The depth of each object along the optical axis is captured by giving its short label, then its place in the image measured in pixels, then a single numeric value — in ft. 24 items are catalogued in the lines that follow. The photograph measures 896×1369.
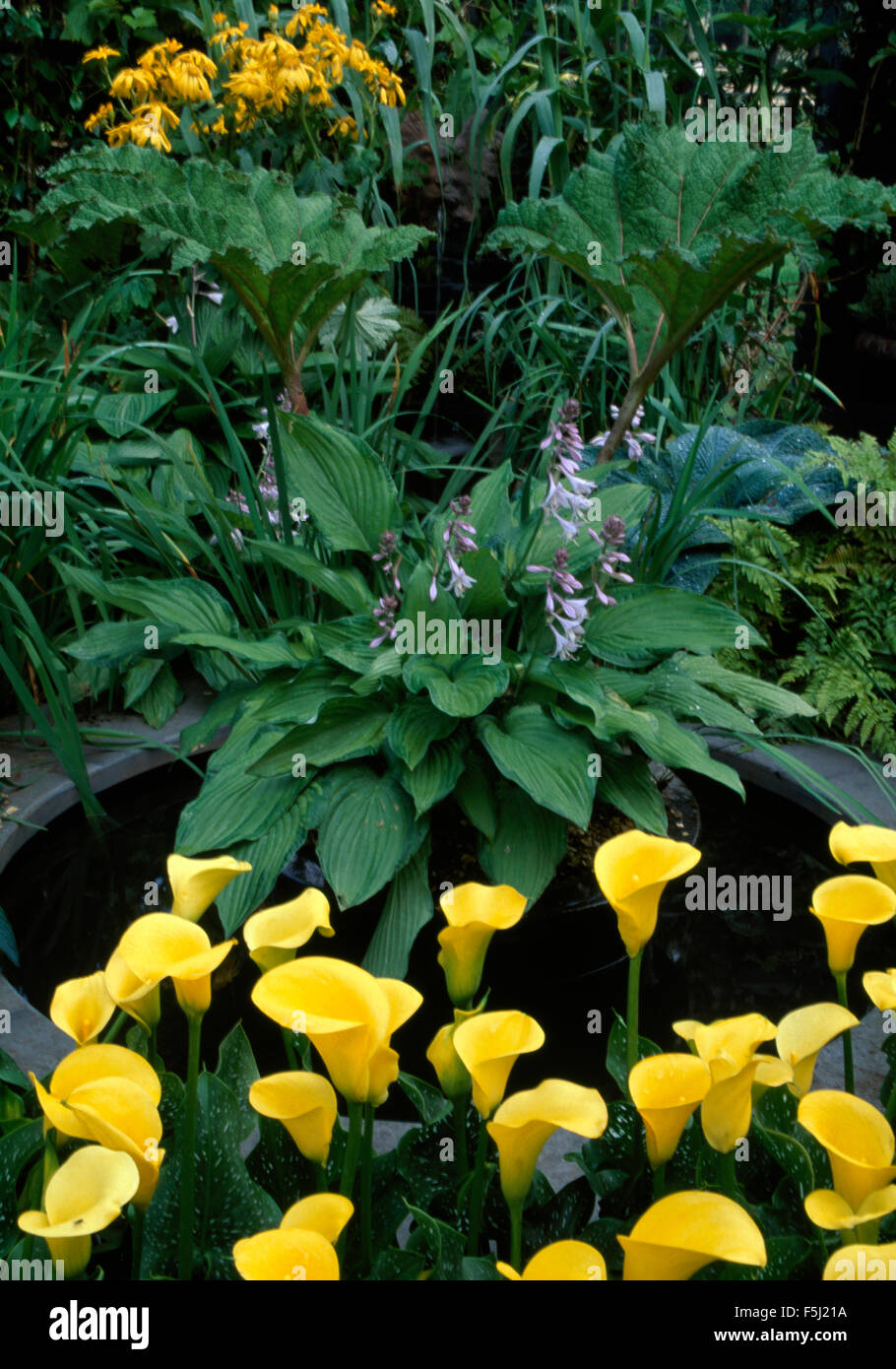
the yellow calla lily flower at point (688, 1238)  1.77
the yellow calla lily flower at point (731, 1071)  2.11
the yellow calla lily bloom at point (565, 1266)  1.86
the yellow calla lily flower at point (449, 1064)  2.44
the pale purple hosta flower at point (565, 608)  6.02
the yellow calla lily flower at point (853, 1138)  2.02
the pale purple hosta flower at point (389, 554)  6.26
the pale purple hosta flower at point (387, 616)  6.13
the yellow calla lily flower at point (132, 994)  2.27
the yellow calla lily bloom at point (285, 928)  2.35
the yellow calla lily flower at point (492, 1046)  2.09
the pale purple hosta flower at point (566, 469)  5.96
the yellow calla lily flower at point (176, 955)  2.13
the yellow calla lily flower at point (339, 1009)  2.00
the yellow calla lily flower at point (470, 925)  2.41
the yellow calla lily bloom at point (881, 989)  2.37
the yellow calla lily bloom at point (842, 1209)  1.98
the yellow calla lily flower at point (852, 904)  2.41
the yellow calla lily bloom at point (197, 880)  2.38
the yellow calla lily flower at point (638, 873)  2.39
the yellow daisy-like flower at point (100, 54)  12.49
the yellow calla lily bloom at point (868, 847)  2.58
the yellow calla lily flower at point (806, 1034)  2.42
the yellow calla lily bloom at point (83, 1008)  2.39
